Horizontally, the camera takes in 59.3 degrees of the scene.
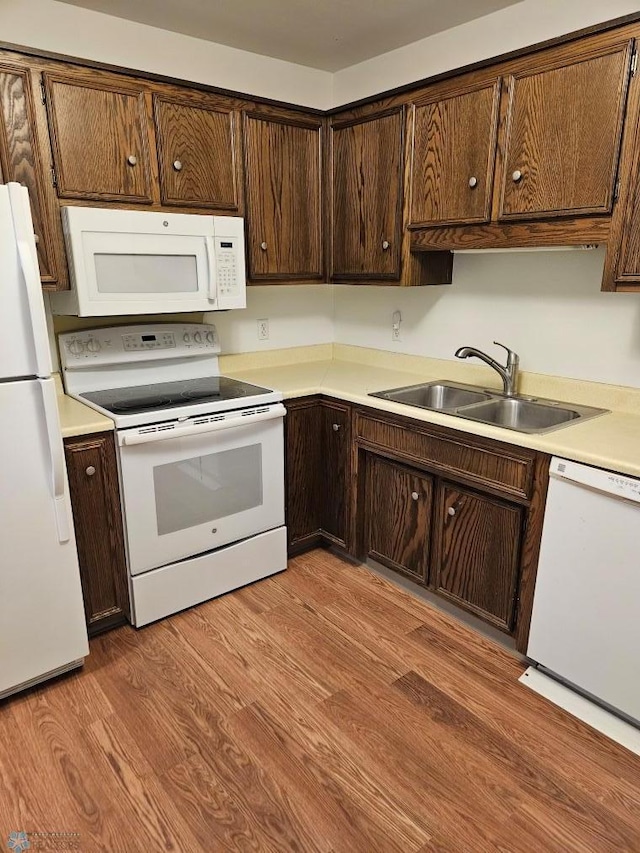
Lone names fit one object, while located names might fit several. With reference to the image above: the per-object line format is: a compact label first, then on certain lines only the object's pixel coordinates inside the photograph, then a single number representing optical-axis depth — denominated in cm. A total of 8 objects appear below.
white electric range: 218
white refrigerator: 161
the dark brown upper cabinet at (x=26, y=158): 195
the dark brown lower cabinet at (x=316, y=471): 263
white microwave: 214
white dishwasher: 167
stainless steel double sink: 227
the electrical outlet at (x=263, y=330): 310
